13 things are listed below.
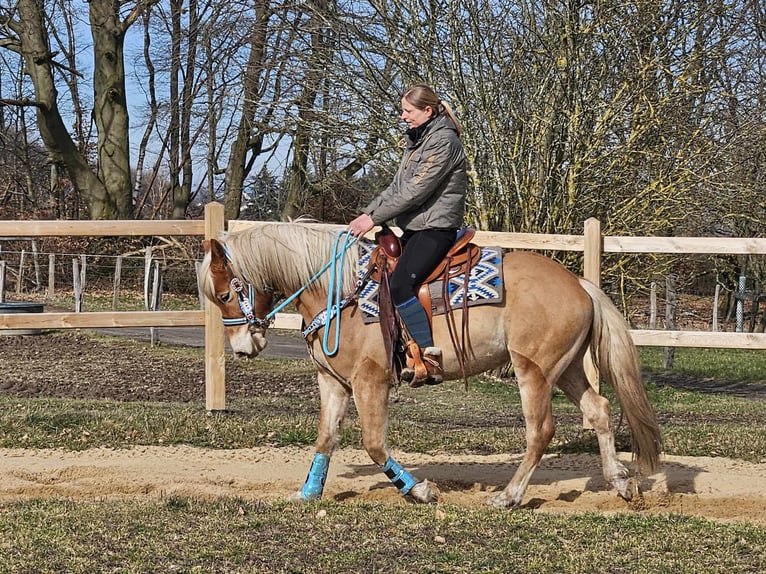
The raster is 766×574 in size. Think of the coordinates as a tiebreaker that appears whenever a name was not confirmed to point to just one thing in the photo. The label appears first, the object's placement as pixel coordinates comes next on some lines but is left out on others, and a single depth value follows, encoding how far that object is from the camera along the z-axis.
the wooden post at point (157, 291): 20.20
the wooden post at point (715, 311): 20.95
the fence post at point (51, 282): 23.10
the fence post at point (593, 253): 9.26
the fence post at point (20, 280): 24.19
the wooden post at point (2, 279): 20.57
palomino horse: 5.90
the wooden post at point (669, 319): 16.84
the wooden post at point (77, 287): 18.69
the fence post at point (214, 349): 9.38
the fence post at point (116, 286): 20.59
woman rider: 5.78
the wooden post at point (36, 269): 24.61
